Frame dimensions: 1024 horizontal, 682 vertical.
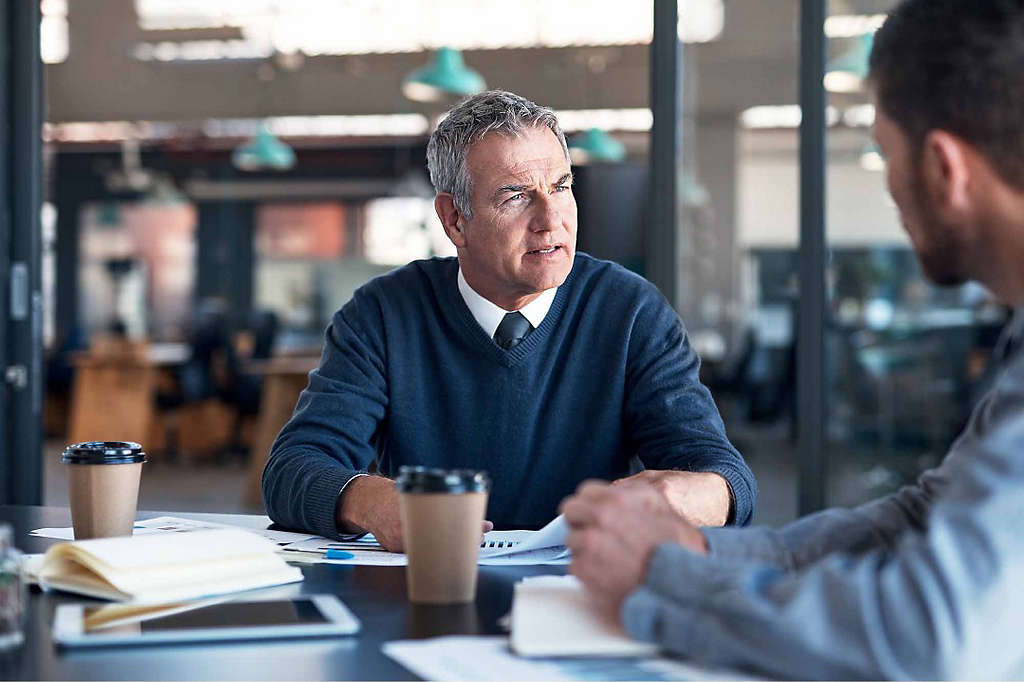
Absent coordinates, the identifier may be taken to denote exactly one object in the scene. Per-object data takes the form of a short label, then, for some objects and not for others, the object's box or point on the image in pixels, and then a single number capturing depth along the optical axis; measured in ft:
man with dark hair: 2.81
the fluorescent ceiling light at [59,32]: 32.88
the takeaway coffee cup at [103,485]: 4.47
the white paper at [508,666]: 2.91
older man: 6.41
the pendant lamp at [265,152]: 32.27
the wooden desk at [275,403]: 23.79
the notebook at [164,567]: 3.61
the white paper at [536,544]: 4.47
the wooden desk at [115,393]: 30.07
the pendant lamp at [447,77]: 21.82
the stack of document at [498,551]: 4.44
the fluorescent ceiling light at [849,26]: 12.03
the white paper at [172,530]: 5.09
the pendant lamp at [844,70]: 17.66
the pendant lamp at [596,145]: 28.91
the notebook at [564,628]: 3.06
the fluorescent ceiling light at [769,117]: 36.86
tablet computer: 3.25
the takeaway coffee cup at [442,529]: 3.60
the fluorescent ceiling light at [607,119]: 36.42
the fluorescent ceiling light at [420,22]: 32.22
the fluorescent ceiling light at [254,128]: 39.42
